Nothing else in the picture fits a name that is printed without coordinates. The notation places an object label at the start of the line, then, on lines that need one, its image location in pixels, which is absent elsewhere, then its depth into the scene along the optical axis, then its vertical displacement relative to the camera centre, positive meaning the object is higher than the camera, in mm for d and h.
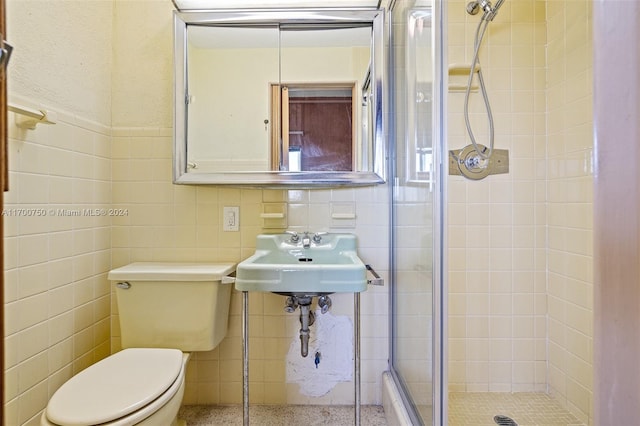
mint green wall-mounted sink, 1129 -238
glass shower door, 947 -24
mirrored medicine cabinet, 1472 +509
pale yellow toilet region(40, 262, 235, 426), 1039 -495
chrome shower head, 1417 +924
